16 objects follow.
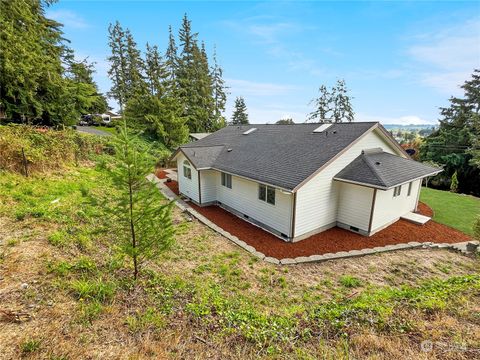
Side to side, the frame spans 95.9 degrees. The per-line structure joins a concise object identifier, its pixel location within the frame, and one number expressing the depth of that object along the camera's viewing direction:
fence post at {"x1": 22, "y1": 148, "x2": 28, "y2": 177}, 8.98
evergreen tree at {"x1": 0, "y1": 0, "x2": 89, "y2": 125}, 11.80
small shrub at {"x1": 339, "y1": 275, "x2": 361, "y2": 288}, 5.77
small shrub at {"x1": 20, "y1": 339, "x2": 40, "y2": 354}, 2.68
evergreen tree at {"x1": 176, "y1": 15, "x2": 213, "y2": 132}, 31.47
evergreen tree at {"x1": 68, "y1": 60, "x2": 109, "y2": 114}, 17.75
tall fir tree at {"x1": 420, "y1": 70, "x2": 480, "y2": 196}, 21.83
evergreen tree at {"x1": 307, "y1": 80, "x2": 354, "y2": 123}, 40.72
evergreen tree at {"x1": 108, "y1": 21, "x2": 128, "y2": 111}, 33.22
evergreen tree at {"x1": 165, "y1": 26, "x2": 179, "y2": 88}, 32.34
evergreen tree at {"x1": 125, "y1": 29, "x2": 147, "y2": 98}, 33.30
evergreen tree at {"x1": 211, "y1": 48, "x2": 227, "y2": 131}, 36.19
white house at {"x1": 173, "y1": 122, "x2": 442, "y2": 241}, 8.88
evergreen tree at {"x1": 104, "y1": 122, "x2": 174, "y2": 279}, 3.99
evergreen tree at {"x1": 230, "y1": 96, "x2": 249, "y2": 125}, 51.28
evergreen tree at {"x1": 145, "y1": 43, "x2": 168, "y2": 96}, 25.53
